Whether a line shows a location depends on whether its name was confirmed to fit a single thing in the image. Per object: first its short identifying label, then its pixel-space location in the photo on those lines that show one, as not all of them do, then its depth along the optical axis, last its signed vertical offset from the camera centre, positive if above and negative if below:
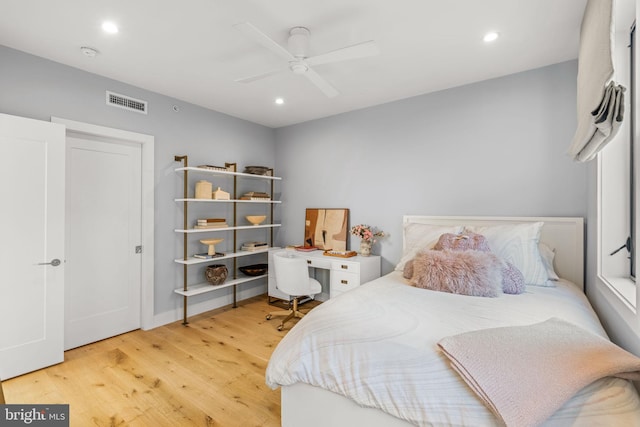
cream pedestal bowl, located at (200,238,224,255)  3.68 -0.41
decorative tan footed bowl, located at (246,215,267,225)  4.22 -0.12
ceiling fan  1.85 +1.07
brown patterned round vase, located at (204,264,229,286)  3.69 -0.80
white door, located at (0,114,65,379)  2.30 -0.30
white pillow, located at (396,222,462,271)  2.89 -0.25
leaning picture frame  4.08 -0.24
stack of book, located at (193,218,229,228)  3.66 -0.16
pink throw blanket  0.99 -0.56
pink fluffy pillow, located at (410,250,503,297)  2.10 -0.44
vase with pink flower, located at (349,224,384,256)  3.69 -0.29
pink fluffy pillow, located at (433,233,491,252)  2.44 -0.25
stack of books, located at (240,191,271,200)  4.16 +0.21
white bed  1.05 -0.65
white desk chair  3.25 -0.73
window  1.75 +0.12
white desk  3.42 -0.68
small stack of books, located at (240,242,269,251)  4.21 -0.51
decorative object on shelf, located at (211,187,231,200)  3.75 +0.19
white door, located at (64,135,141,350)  2.87 -0.32
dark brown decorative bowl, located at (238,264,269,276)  4.17 -0.84
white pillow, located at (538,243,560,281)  2.43 -0.38
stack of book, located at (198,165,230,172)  3.68 +0.53
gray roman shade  1.30 +0.63
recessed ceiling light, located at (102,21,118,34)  2.14 +1.32
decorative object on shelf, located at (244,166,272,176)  4.18 +0.57
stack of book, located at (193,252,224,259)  3.63 -0.56
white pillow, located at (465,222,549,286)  2.36 -0.28
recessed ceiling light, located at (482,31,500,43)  2.27 +1.35
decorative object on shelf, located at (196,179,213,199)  3.59 +0.25
